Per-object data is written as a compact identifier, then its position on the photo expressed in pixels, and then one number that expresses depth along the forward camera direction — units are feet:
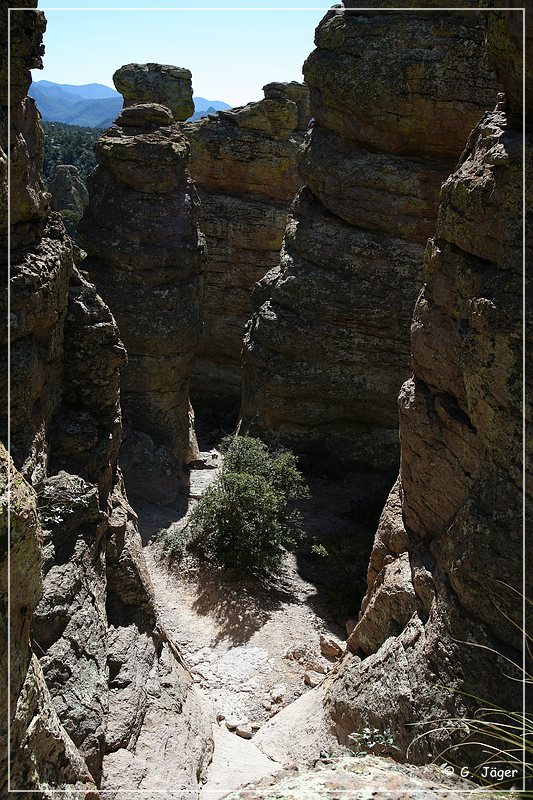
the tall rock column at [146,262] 45.98
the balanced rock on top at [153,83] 78.54
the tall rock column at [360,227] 43.50
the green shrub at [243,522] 38.52
